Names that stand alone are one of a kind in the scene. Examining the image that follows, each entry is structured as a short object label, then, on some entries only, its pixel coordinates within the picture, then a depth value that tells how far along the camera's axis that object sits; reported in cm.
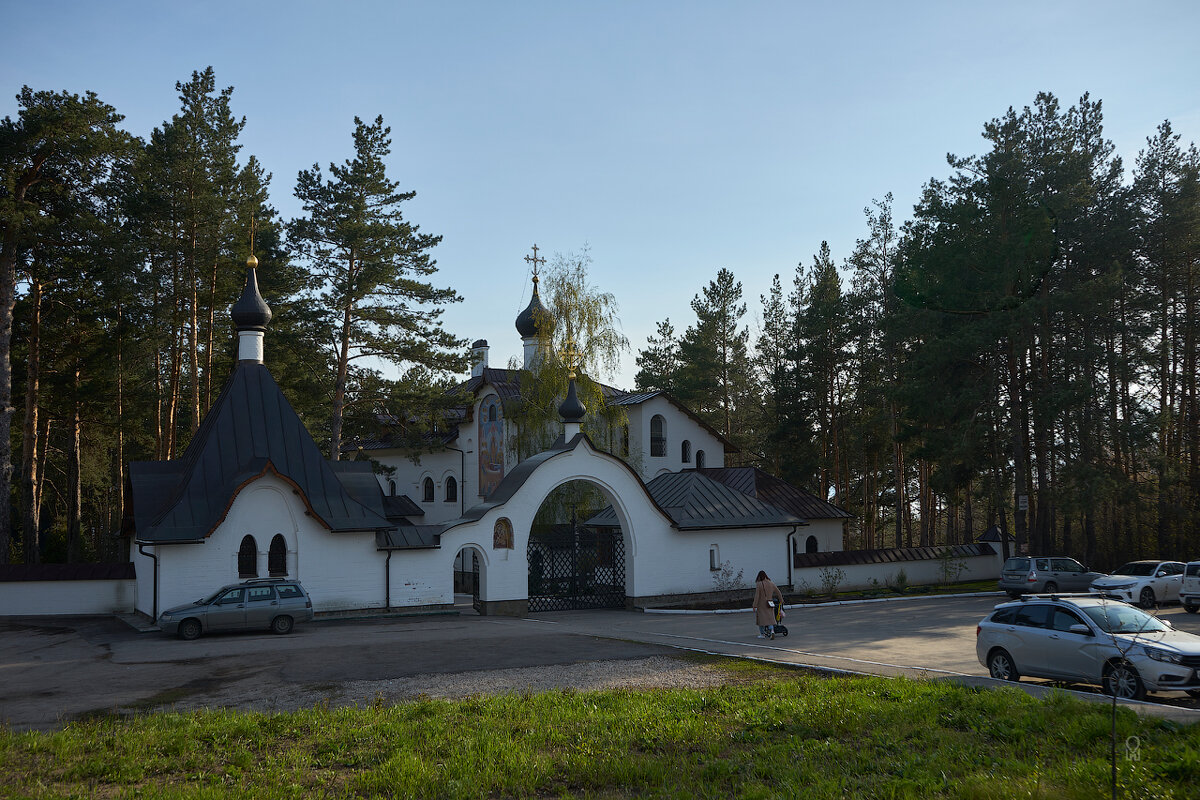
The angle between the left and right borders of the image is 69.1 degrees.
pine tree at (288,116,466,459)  3016
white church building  2123
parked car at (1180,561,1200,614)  2192
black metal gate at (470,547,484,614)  2305
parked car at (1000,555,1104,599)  2500
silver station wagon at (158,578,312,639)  1806
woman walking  1747
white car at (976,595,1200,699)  1021
